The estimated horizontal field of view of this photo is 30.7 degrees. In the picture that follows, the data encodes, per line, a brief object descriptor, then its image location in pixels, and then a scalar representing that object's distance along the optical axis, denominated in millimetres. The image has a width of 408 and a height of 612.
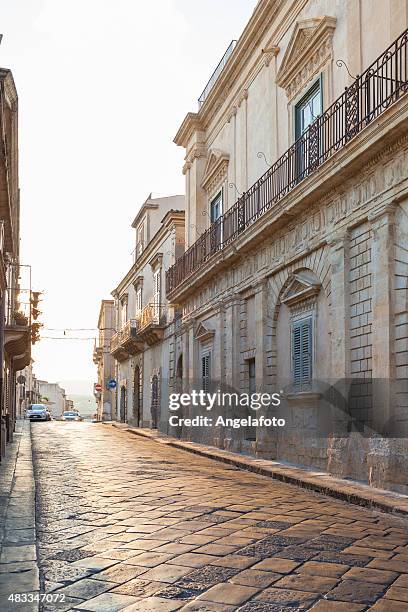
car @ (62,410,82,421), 63612
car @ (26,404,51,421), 47406
